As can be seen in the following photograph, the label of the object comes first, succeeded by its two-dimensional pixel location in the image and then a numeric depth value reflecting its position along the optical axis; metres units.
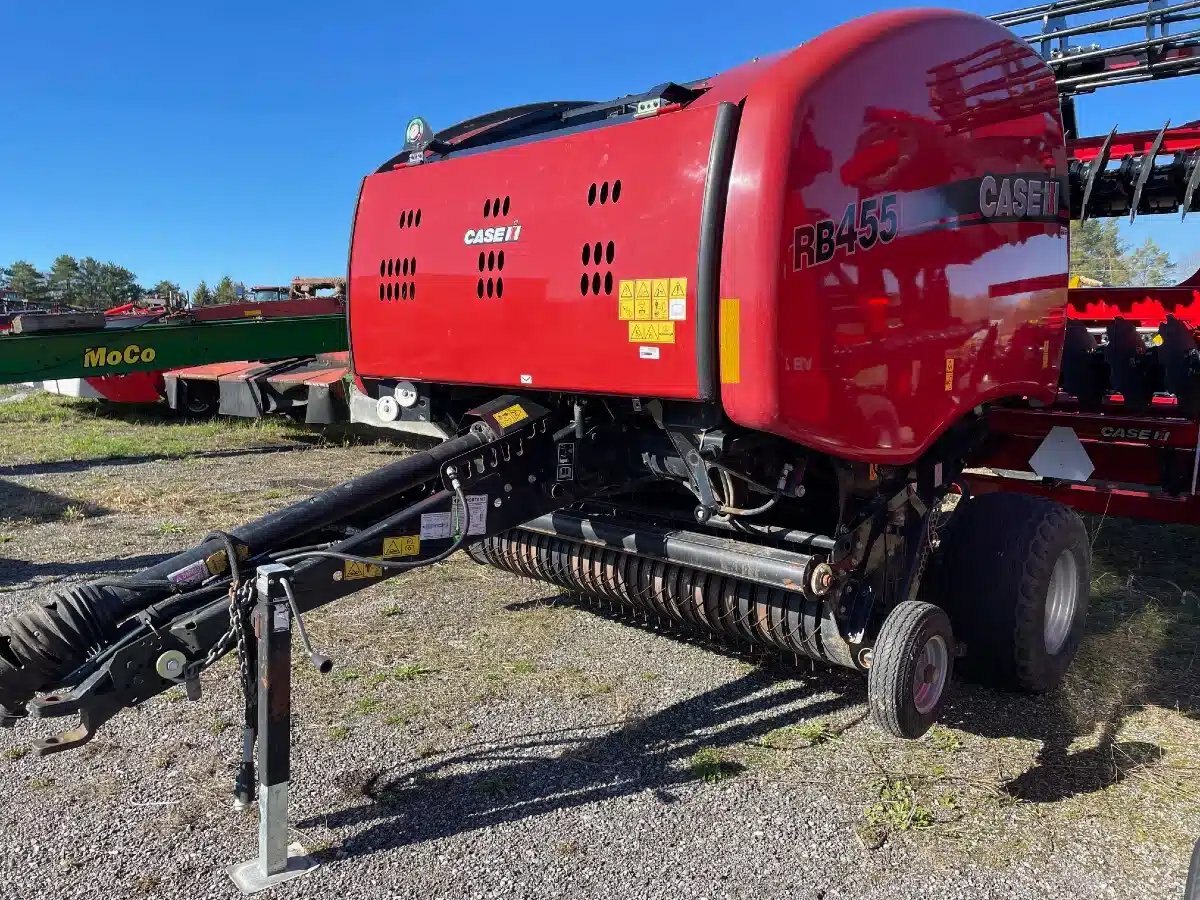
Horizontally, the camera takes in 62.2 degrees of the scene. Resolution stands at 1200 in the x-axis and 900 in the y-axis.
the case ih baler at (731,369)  2.84
